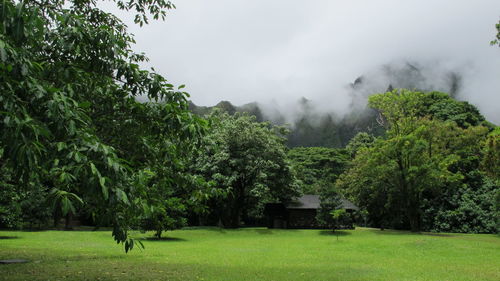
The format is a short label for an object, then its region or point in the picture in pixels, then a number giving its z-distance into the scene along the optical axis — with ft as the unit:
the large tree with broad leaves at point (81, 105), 11.75
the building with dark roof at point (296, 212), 119.14
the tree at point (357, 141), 191.11
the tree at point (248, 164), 105.91
